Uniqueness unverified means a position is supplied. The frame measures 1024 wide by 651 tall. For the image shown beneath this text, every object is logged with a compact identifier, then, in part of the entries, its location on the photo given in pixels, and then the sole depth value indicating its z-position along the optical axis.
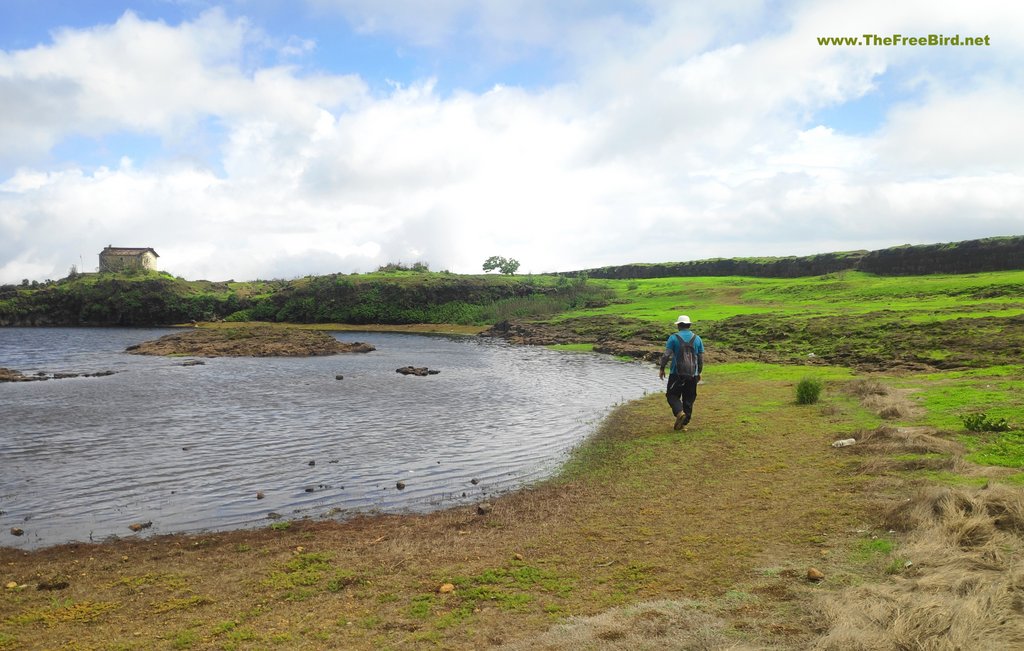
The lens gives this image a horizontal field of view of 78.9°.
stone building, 123.62
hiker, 16.69
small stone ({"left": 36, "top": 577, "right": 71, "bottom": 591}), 8.47
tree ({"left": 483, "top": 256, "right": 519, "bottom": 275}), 150.43
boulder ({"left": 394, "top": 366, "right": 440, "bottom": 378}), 38.97
